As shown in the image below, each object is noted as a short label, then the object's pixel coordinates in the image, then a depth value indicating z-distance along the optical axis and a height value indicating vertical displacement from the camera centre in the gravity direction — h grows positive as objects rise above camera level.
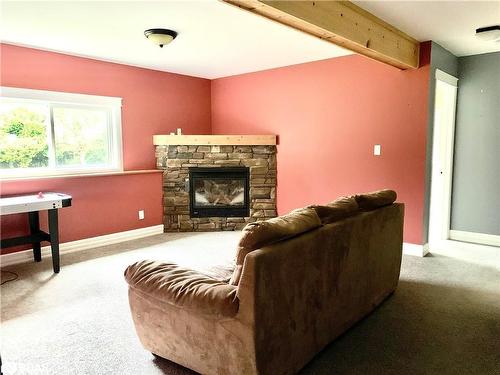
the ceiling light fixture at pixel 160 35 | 3.53 +1.14
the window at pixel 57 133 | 4.11 +0.27
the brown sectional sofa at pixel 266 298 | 1.71 -0.73
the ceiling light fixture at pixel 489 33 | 3.44 +1.13
